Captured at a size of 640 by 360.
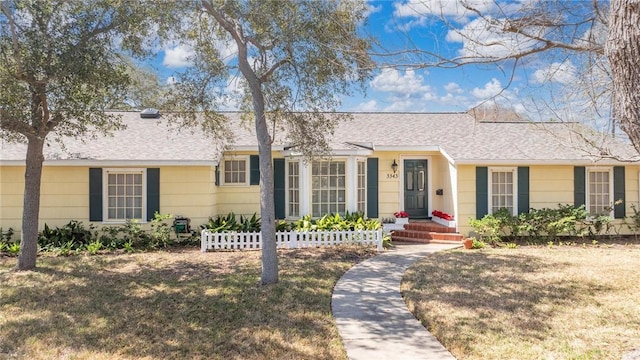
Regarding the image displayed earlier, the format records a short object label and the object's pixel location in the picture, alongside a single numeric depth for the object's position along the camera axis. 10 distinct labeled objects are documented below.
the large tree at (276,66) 7.24
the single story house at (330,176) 11.10
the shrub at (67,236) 10.48
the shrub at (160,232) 10.77
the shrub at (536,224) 11.35
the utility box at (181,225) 11.12
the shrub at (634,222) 12.07
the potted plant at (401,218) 12.59
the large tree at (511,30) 5.22
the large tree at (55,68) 7.09
